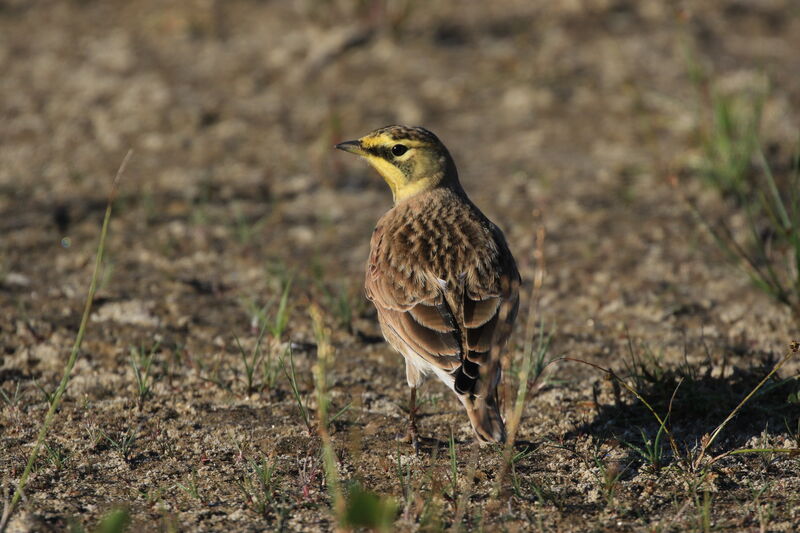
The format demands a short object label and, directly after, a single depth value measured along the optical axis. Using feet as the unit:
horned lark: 27.73
